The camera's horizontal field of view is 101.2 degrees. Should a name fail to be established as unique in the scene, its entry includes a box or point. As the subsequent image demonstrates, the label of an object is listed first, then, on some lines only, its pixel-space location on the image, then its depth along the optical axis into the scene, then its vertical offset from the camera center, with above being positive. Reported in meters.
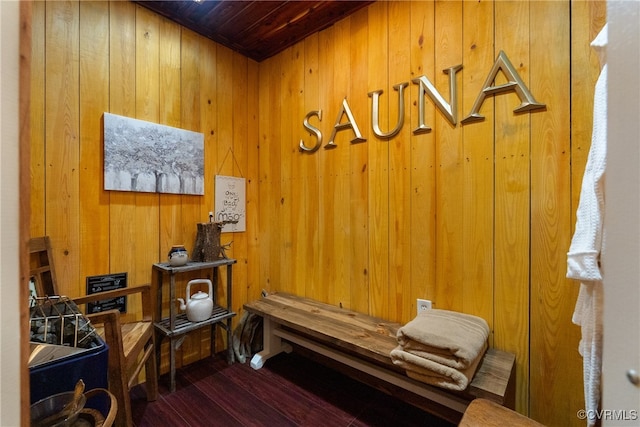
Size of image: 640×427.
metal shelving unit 1.66 -0.74
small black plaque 1.55 -0.46
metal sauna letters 1.23 +0.60
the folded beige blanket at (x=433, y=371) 1.02 -0.65
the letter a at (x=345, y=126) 1.76 +0.59
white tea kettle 1.76 -0.64
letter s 1.97 +0.62
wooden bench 1.15 -0.69
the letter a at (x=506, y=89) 1.21 +0.59
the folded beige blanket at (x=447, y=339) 1.04 -0.54
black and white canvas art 1.60 +0.37
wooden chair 1.15 -0.66
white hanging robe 0.67 -0.10
